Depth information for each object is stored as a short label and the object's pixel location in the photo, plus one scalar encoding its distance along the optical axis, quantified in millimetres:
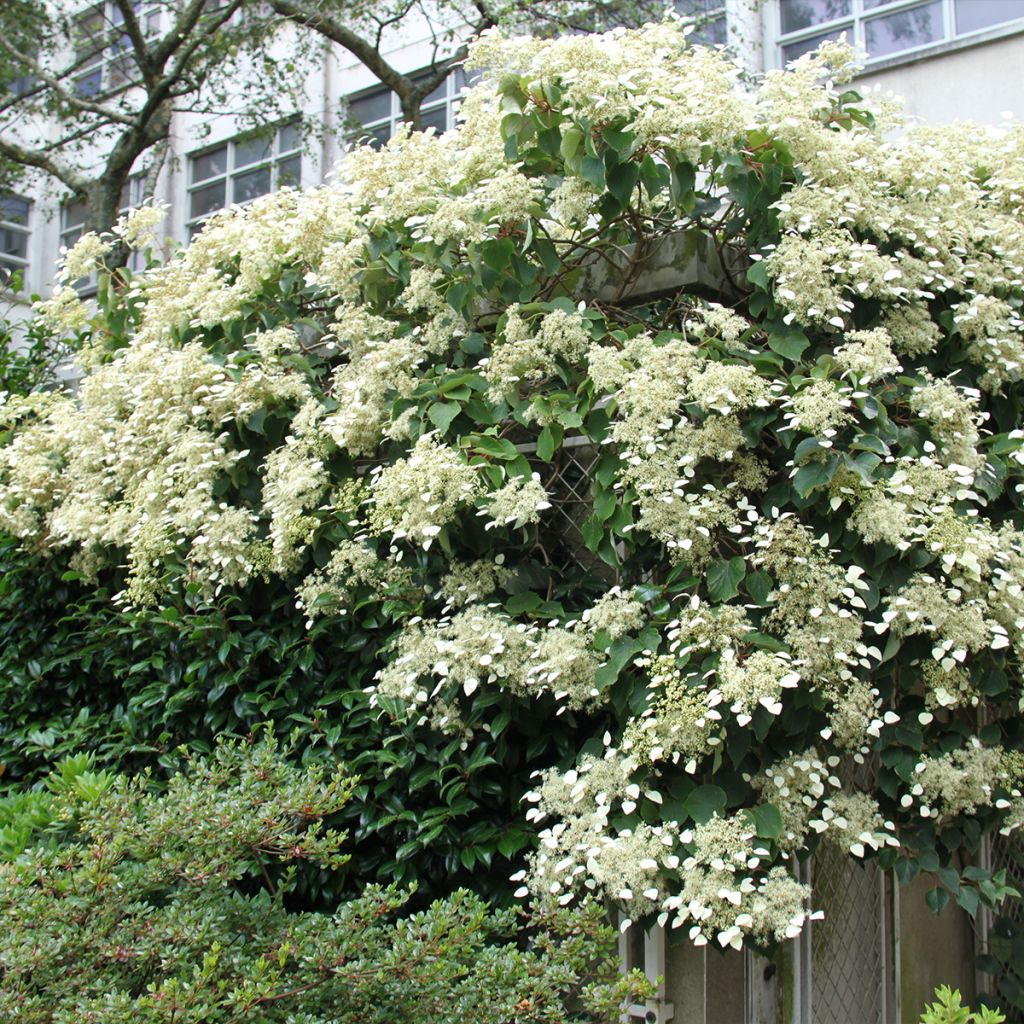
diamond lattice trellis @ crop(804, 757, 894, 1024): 4270
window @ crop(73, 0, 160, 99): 16422
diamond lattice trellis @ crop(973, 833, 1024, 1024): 5043
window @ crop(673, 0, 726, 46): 12406
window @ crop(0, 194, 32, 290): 18859
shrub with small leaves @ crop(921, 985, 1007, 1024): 2326
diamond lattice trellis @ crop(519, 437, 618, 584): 4145
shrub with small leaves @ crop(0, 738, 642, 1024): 2627
